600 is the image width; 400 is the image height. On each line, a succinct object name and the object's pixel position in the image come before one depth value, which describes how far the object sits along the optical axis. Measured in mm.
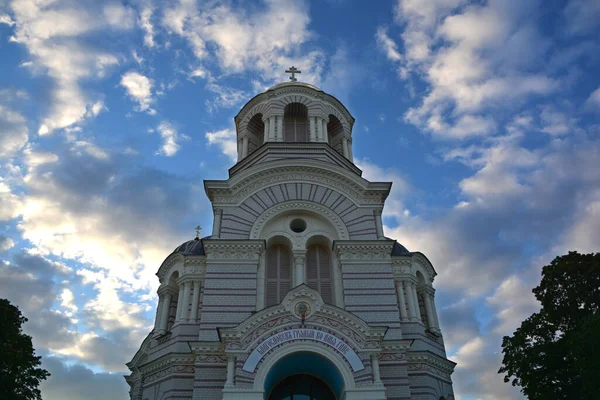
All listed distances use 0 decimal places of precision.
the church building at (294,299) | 17016
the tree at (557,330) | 17359
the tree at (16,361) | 17828
